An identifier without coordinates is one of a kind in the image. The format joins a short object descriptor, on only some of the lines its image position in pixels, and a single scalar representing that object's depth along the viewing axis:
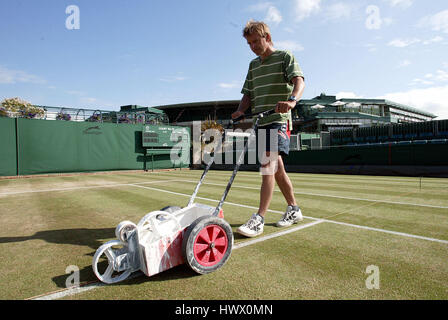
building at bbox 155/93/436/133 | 45.66
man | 2.88
